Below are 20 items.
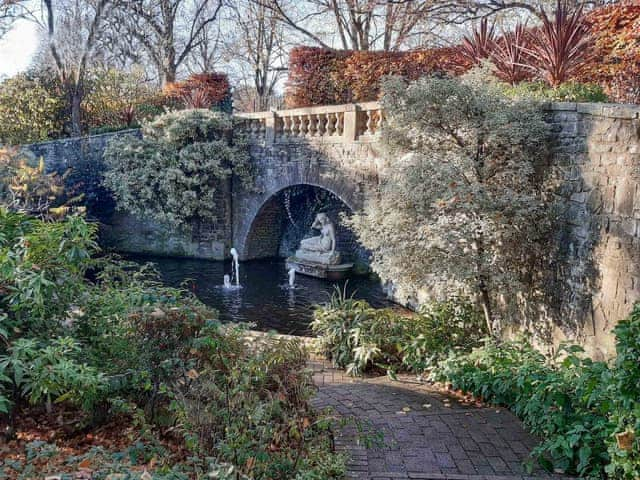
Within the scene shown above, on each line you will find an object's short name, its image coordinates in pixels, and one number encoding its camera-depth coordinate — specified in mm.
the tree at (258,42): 20516
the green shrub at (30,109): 17641
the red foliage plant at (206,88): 16500
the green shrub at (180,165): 13430
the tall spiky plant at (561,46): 6316
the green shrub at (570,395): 2879
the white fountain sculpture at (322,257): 11891
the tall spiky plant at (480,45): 8406
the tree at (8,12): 18906
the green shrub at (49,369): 3094
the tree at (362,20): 14680
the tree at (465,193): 5574
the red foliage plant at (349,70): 10914
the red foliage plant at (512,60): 7520
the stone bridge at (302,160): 10539
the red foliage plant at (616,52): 6309
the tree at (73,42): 18469
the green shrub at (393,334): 5906
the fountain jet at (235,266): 12553
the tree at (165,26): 21656
